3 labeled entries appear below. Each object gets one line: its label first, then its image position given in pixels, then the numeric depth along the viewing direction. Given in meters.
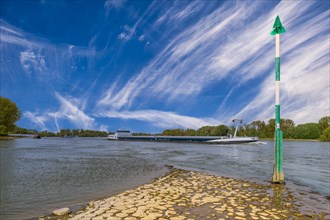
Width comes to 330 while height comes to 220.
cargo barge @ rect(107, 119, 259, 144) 100.88
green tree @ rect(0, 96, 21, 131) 125.28
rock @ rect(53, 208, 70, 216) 9.66
